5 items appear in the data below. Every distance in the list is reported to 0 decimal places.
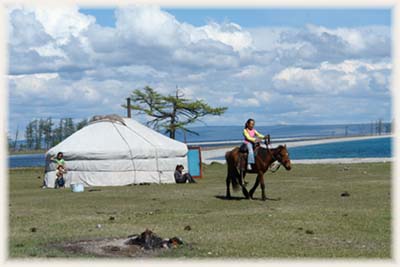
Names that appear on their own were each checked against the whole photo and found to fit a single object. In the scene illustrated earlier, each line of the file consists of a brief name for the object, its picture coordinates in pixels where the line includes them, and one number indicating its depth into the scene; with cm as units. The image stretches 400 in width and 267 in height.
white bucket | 2128
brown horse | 1691
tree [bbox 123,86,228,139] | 5131
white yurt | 2402
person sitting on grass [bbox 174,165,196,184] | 2453
